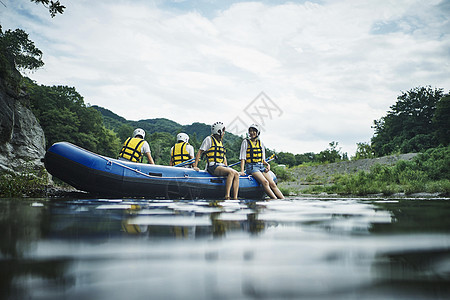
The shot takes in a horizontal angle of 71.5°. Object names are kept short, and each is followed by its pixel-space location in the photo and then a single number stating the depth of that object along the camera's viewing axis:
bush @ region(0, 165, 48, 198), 6.09
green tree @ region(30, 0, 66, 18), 6.77
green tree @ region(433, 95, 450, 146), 24.72
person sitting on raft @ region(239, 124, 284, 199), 7.57
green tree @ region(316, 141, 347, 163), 21.62
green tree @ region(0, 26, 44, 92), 22.27
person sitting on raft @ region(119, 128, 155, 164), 7.43
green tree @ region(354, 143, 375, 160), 18.70
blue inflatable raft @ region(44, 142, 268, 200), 6.39
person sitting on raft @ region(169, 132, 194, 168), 8.25
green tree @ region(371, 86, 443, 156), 31.11
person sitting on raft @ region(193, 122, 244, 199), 7.24
